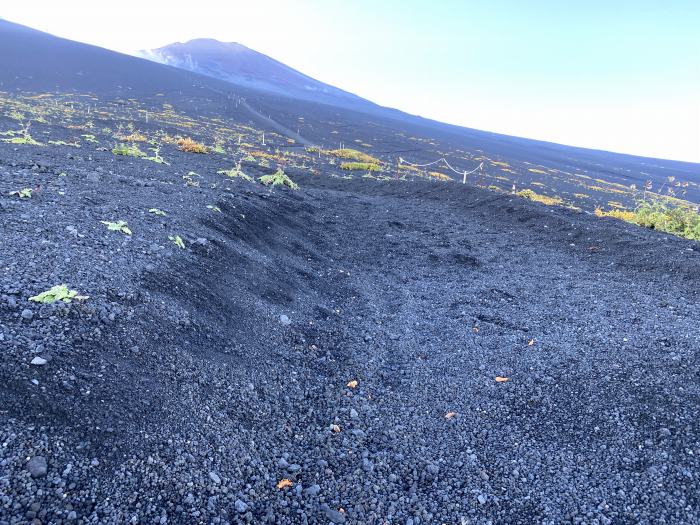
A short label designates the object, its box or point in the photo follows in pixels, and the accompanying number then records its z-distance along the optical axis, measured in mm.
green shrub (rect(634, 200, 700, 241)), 12281
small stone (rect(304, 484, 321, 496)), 2956
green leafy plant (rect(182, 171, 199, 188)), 10306
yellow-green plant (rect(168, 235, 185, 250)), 5665
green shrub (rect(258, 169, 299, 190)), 15023
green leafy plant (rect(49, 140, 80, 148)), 13413
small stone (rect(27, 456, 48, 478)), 2303
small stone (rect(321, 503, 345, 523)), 2792
